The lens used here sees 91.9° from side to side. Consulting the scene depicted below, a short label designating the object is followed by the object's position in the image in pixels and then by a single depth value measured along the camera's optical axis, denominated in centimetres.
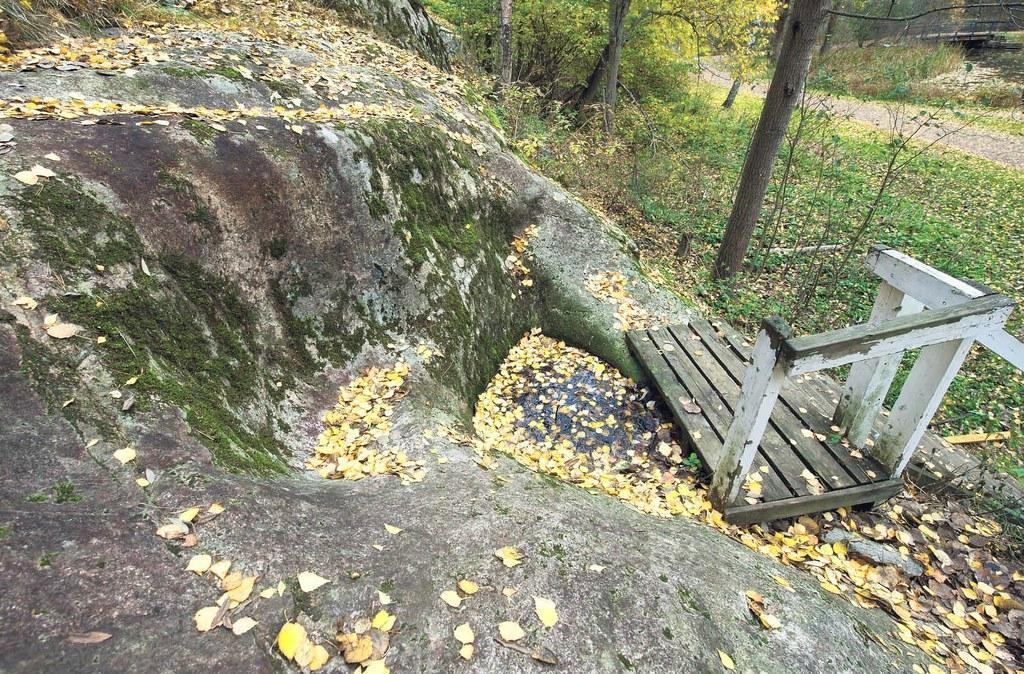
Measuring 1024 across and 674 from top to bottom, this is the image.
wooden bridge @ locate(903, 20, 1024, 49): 2428
